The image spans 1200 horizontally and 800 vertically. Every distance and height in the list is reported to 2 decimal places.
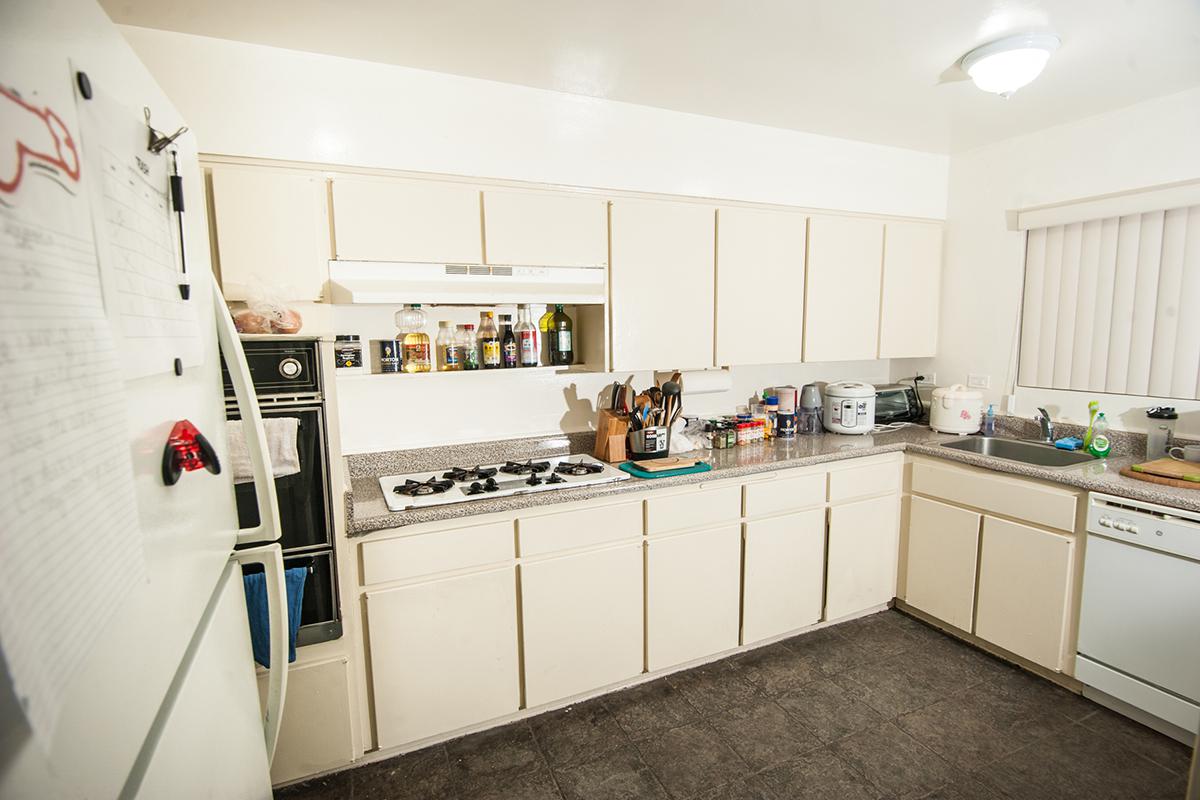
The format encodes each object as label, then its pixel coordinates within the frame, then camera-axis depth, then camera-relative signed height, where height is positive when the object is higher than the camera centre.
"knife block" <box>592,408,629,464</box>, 2.54 -0.45
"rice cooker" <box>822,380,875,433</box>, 3.03 -0.39
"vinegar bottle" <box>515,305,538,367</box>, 2.42 -0.01
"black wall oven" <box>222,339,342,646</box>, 1.65 -0.43
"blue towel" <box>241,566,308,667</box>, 1.58 -0.77
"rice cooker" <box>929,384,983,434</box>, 3.02 -0.41
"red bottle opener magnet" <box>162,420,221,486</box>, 0.64 -0.13
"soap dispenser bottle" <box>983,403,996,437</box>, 3.06 -0.49
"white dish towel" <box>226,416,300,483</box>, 1.64 -0.30
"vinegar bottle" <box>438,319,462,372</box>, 2.34 -0.03
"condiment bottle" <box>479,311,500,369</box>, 2.39 +0.00
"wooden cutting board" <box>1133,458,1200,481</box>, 2.10 -0.54
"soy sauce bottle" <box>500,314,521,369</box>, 2.43 -0.02
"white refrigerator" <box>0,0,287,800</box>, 0.35 -0.15
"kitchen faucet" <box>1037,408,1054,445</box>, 2.79 -0.47
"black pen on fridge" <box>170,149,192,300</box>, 0.77 +0.19
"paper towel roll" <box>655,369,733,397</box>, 2.80 -0.22
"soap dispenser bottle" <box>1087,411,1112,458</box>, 2.55 -0.49
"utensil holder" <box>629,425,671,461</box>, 2.49 -0.47
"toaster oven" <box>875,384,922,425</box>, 3.28 -0.41
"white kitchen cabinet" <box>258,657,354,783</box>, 1.81 -1.27
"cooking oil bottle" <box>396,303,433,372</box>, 2.27 -0.01
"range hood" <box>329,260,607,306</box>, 1.90 +0.21
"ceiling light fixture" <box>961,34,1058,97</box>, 1.93 +0.99
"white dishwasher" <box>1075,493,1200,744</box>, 1.92 -1.01
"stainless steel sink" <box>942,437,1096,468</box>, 2.66 -0.59
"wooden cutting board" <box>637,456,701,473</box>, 2.36 -0.55
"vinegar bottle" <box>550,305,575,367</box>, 2.54 +0.00
